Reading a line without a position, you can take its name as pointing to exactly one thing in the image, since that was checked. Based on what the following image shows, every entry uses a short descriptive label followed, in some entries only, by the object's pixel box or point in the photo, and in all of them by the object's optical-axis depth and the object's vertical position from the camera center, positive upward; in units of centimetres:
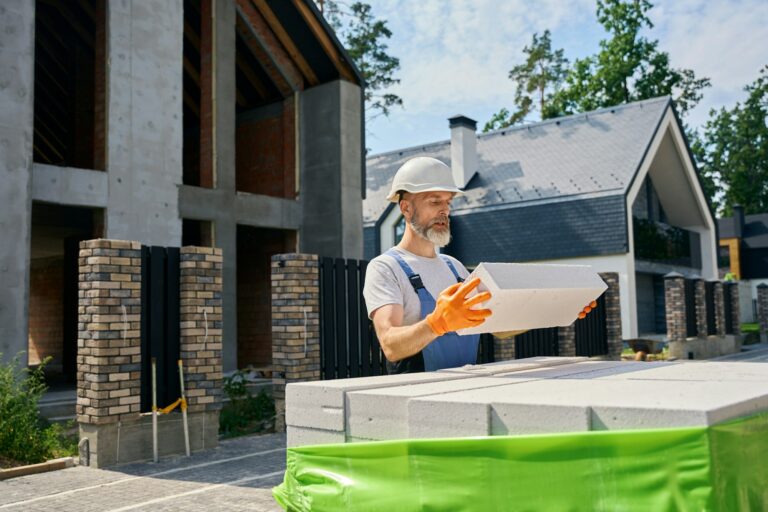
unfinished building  1066 +340
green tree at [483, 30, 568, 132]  4353 +1394
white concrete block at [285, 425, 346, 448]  288 -47
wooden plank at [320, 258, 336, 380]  998 -5
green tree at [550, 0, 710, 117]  3722 +1235
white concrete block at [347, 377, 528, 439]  267 -34
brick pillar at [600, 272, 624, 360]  1756 -26
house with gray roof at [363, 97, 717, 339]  2380 +396
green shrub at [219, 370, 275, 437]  973 -125
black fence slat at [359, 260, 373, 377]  1046 -35
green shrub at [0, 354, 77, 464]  747 -110
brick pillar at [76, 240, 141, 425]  755 -11
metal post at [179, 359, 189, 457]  799 -96
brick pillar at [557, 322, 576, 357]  1535 -60
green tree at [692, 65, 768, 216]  5403 +1163
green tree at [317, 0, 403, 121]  3127 +1135
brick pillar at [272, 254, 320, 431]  956 -8
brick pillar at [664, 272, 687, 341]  2138 +5
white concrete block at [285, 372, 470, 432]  289 -33
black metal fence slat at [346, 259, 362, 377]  1035 +2
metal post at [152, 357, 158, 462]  773 -95
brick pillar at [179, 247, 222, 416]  830 -11
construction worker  371 +22
